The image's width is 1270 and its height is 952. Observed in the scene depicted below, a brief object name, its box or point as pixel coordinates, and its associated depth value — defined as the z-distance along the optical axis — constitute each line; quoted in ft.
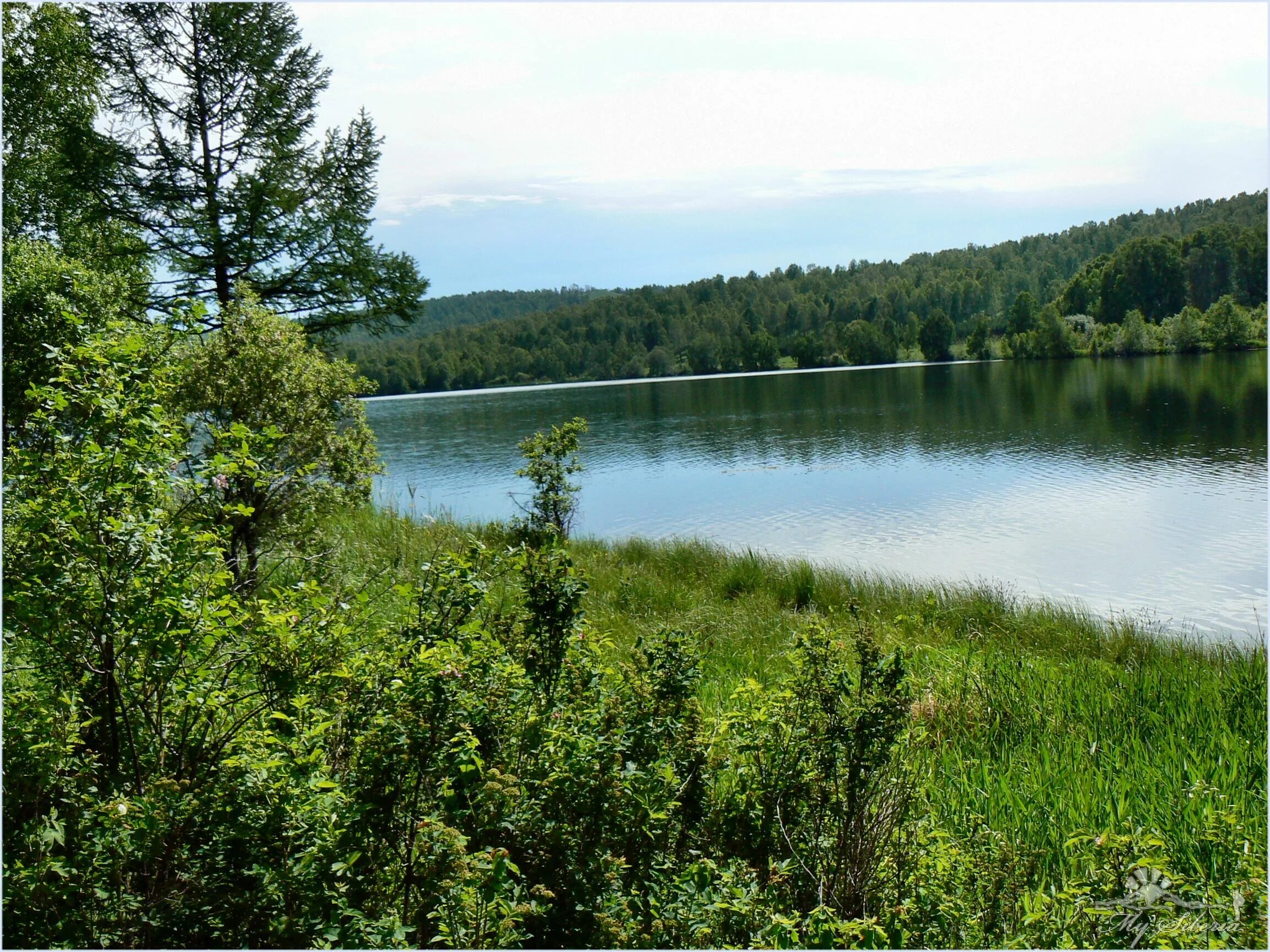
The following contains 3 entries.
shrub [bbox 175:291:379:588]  22.11
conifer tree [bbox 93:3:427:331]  42.80
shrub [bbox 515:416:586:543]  42.34
